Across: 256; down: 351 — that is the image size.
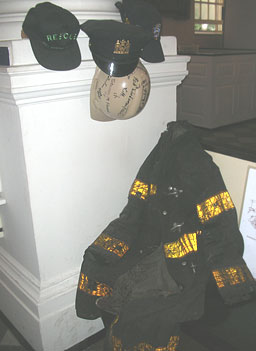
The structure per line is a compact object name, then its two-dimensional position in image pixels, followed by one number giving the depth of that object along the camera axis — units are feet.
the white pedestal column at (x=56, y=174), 3.48
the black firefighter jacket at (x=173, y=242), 3.30
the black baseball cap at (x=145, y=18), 3.67
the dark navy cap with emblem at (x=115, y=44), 3.14
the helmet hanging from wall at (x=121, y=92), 3.37
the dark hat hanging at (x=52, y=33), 3.15
